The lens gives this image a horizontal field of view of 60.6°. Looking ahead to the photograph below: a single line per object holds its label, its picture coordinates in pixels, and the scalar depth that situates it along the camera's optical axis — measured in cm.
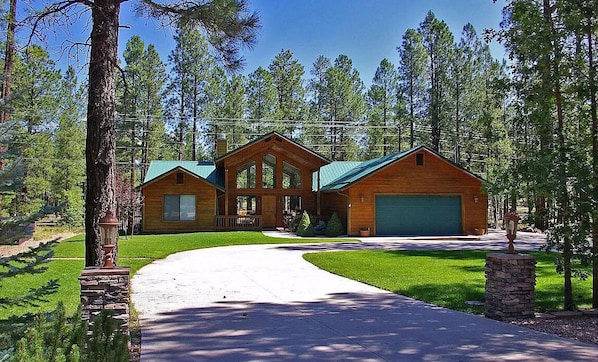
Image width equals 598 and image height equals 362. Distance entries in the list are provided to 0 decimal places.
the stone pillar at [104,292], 488
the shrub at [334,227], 2298
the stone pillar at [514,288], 672
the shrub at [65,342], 238
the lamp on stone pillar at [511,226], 719
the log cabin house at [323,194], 2334
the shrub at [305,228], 2277
